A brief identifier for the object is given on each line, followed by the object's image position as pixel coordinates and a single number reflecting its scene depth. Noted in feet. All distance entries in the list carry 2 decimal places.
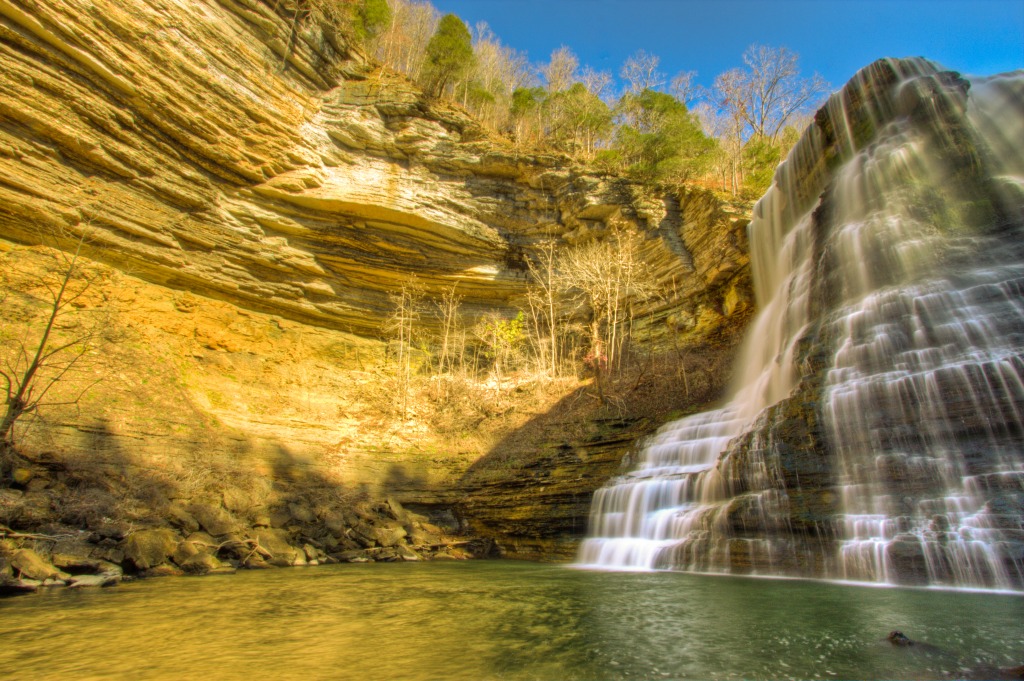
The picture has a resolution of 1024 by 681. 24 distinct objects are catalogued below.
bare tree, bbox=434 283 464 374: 78.33
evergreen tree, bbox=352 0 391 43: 83.51
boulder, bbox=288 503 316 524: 43.60
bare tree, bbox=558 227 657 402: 66.90
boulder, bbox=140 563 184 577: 28.63
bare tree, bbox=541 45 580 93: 119.44
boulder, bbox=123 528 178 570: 28.45
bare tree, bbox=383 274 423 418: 73.82
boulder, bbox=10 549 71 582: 23.44
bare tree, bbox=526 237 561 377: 78.07
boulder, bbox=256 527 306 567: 35.35
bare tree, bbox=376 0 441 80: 98.07
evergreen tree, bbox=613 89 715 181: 77.46
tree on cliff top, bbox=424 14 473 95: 87.81
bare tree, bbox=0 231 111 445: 41.16
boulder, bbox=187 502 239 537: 36.35
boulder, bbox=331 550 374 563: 38.97
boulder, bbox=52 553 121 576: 25.70
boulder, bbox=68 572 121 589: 24.20
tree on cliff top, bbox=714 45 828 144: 97.81
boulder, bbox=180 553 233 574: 30.27
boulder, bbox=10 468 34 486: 32.58
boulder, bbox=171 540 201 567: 30.68
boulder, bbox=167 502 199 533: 35.45
